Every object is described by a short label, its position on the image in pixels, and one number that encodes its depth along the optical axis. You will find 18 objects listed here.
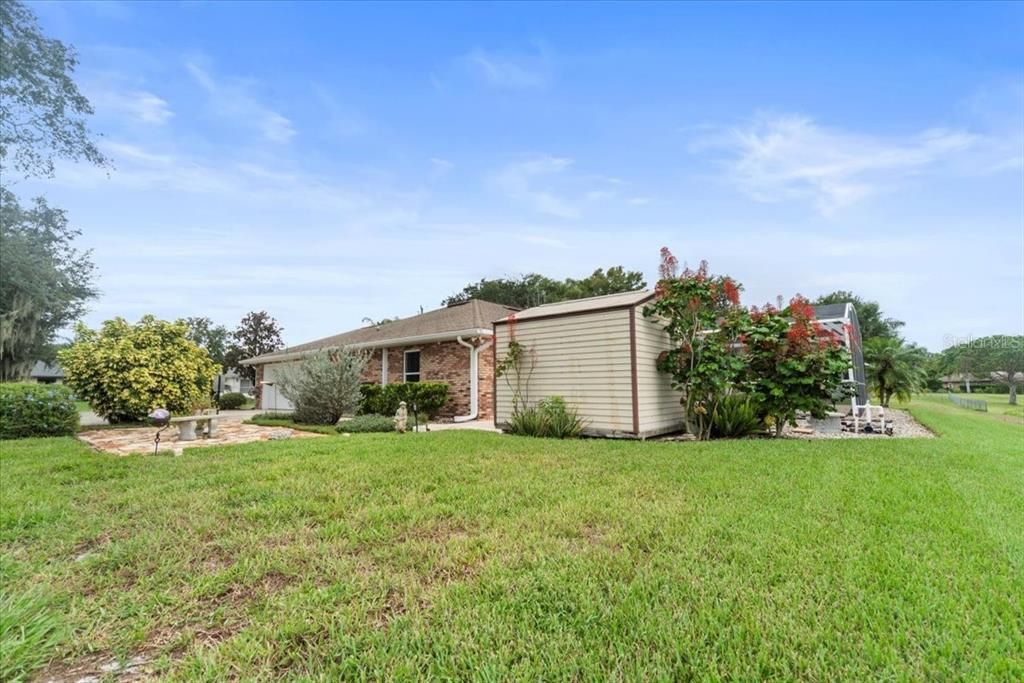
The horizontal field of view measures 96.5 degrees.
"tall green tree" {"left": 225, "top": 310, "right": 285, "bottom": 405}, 35.16
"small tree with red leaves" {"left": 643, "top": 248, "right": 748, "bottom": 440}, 7.96
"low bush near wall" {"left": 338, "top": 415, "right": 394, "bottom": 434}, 9.73
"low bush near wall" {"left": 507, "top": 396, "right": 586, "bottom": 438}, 8.36
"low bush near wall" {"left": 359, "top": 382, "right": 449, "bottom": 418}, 12.62
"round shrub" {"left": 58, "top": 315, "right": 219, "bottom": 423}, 11.34
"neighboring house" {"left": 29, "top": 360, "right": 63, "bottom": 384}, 43.16
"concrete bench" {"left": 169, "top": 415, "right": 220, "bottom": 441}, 9.14
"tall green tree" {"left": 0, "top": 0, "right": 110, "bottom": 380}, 12.50
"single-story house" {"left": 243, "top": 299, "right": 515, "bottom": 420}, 12.89
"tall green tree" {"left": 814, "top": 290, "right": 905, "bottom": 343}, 25.83
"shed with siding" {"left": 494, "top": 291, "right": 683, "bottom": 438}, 8.08
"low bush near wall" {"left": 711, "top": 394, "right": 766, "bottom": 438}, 8.41
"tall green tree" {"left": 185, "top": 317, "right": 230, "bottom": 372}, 42.04
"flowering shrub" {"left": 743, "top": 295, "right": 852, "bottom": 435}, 8.05
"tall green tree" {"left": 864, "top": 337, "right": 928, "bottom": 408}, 15.98
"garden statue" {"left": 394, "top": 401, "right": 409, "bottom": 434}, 9.25
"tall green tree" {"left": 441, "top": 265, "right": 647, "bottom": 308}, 28.22
